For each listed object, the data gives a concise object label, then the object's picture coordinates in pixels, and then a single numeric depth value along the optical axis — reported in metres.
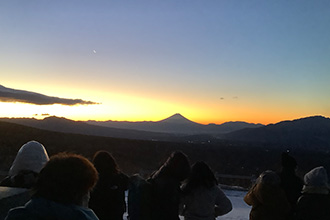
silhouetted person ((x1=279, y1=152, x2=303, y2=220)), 4.20
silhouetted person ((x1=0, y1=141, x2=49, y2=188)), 2.73
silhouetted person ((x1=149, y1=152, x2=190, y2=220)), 3.54
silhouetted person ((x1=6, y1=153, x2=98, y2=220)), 1.67
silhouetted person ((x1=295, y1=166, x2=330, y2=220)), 3.86
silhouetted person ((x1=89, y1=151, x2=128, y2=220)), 3.98
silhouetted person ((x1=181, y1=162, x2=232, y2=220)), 3.79
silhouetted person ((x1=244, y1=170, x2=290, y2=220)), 3.77
